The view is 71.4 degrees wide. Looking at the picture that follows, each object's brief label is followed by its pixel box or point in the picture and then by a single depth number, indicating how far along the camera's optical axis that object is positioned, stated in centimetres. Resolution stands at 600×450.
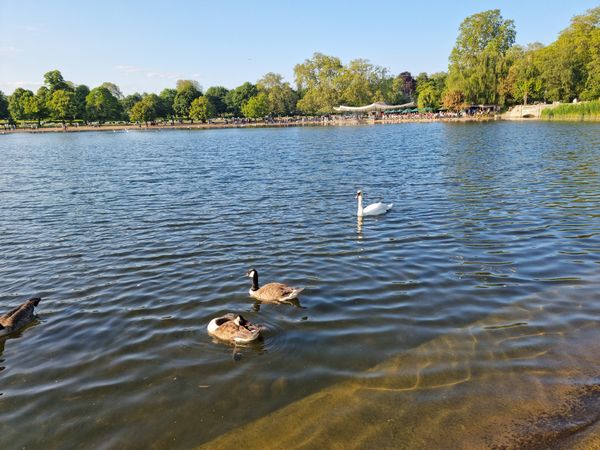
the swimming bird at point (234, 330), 743
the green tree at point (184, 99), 15975
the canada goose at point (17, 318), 840
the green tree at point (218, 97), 16754
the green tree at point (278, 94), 15538
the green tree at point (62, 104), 13488
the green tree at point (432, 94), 13388
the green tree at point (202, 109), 15262
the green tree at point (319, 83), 14875
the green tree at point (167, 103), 16125
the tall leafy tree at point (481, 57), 10350
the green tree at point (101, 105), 14525
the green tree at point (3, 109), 14838
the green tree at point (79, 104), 14127
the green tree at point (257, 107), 15212
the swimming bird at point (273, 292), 898
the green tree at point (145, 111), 14650
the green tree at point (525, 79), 9525
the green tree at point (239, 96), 16550
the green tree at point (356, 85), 14825
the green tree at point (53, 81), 14238
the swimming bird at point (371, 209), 1603
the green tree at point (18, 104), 13938
